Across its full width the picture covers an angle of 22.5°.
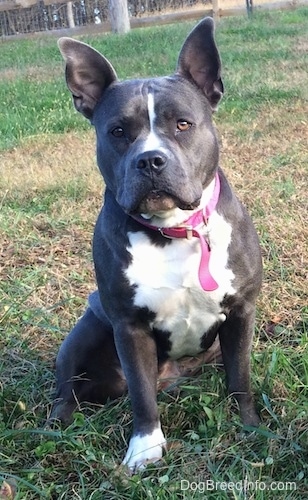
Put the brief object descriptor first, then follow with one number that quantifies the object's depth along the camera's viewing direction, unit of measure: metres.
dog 2.44
